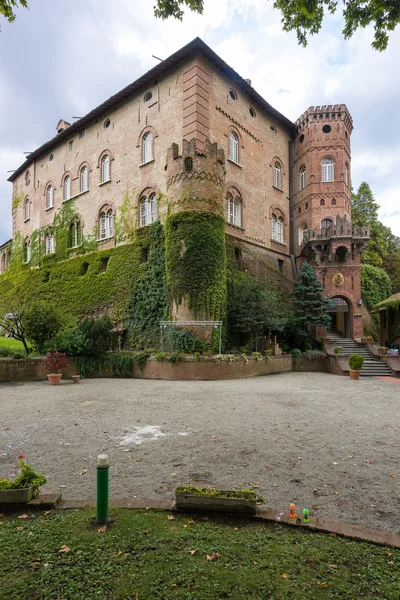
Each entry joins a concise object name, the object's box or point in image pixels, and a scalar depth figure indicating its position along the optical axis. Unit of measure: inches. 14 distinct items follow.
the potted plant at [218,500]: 143.4
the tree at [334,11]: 182.5
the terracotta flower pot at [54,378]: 556.7
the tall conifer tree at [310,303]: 893.2
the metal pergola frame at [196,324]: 725.3
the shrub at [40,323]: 654.5
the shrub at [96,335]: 649.0
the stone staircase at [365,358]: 733.3
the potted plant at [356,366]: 672.4
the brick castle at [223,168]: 837.8
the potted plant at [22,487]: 150.3
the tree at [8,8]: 165.2
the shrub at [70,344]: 637.3
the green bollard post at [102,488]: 136.5
